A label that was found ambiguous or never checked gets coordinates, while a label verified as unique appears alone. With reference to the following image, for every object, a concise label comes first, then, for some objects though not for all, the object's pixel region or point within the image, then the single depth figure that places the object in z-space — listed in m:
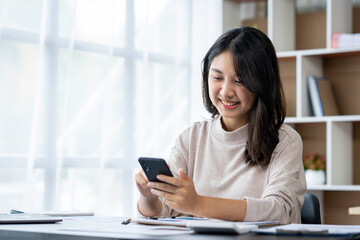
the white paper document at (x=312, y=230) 1.70
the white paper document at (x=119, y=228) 1.76
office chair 2.64
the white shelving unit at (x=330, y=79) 4.00
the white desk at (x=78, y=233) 1.65
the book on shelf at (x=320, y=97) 4.07
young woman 2.52
